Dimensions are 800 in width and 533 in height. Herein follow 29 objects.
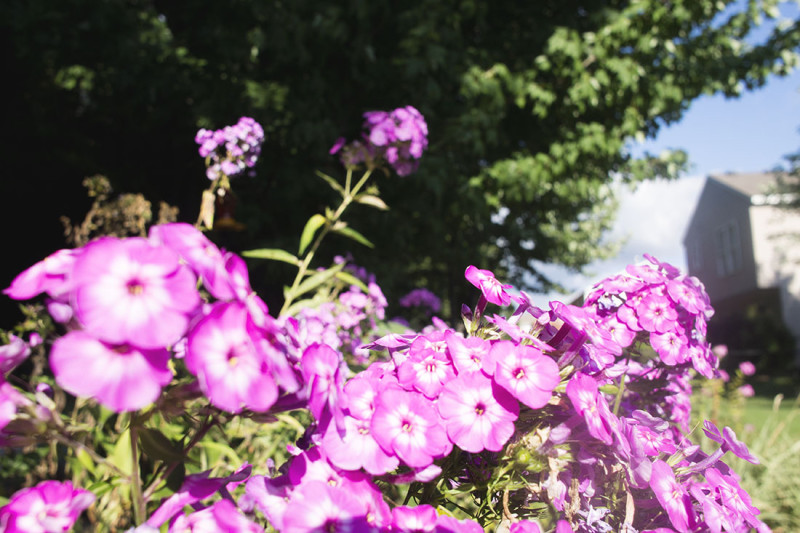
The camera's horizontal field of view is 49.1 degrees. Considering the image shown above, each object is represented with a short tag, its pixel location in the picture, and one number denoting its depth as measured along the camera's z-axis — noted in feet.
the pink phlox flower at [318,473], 0.92
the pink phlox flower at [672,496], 1.00
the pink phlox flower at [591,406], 0.96
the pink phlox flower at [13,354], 0.85
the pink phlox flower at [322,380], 0.88
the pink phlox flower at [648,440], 1.03
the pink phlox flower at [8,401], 0.82
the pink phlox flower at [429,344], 1.07
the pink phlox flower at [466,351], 1.01
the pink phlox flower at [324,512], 0.87
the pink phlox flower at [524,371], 0.95
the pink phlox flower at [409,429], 0.93
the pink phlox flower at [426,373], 1.00
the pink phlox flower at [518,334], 1.01
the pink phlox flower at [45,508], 0.87
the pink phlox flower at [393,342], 1.11
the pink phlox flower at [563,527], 0.96
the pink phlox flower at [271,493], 0.92
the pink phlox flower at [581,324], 1.00
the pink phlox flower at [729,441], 1.15
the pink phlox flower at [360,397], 0.97
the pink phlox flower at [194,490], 0.94
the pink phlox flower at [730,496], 1.03
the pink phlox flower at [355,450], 0.92
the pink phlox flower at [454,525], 0.91
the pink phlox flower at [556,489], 0.99
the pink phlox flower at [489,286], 1.11
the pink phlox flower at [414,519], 0.90
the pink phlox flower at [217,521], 0.89
